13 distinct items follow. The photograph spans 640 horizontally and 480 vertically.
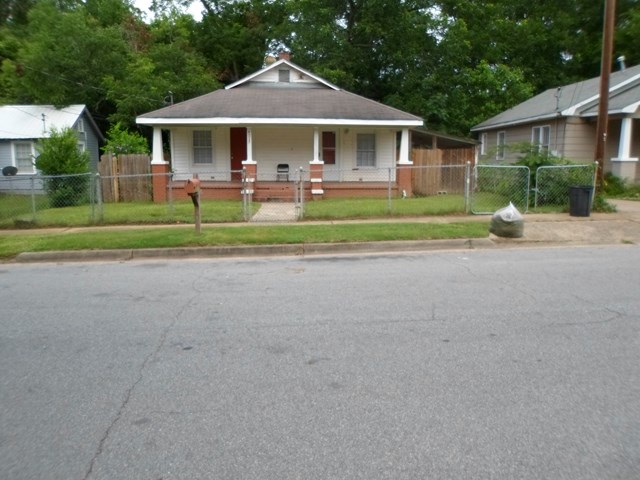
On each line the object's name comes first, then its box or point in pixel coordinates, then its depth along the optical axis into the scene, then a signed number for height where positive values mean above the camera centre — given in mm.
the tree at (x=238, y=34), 38344 +8876
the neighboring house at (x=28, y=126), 27922 +1960
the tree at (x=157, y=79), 29984 +4764
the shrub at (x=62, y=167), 19734 -86
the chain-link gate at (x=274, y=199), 14258 -1114
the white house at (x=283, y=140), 19766 +959
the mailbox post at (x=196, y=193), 11055 -543
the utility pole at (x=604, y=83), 14039 +2104
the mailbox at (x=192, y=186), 11047 -403
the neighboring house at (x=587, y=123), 20188 +1696
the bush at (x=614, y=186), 19812 -680
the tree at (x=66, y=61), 30219 +5659
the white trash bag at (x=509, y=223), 11609 -1170
